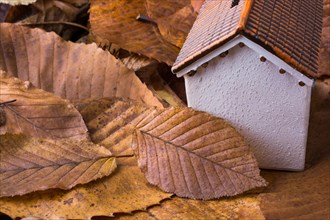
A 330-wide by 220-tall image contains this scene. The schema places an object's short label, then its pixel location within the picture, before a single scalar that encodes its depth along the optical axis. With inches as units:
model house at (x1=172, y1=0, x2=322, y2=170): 14.9
